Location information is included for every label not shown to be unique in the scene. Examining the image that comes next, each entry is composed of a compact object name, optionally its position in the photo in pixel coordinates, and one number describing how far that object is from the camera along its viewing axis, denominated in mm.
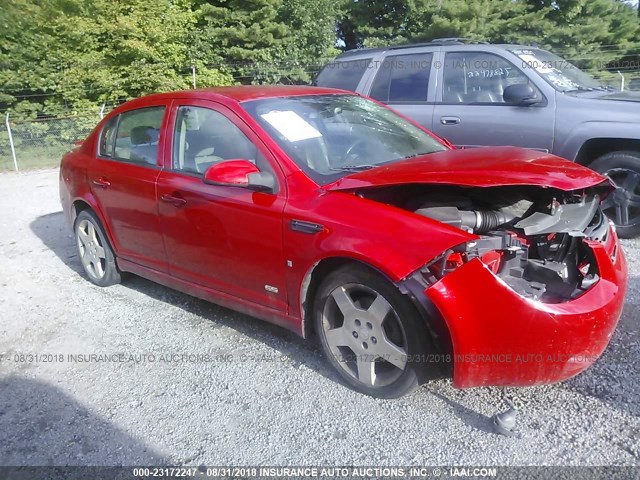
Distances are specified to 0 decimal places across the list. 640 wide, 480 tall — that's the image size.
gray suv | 5062
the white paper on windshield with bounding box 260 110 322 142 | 3350
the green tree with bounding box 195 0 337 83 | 21031
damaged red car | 2488
